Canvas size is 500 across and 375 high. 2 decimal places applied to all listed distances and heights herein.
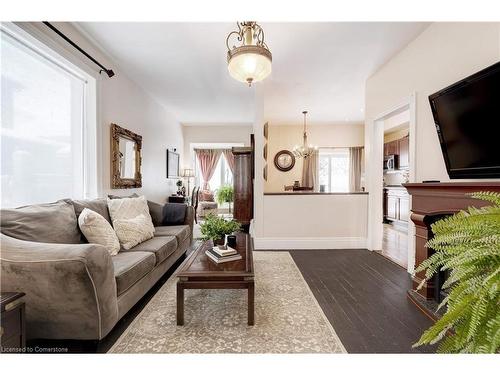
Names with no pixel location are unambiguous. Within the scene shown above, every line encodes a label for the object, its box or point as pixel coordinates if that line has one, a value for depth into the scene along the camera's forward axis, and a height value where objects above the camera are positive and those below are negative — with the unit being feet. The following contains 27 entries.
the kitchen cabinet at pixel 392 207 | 20.31 -1.99
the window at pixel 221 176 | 29.71 +1.01
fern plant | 2.14 -0.95
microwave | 21.27 +2.01
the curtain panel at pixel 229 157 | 29.35 +3.28
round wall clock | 23.25 +2.27
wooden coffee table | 5.90 -2.40
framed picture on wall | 19.02 +1.67
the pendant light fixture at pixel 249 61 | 6.42 +3.42
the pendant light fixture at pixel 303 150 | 19.61 +2.83
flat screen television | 5.56 +1.60
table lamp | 22.99 +1.07
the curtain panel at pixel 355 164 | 22.95 +1.97
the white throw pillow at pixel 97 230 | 6.98 -1.39
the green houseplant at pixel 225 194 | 26.50 -1.12
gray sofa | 4.56 -1.94
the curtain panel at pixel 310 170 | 23.12 +1.34
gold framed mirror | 10.95 +1.30
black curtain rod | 7.17 +4.75
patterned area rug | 5.31 -3.62
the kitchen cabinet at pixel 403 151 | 19.75 +2.84
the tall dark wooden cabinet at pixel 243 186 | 14.98 -0.12
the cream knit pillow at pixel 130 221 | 8.14 -1.36
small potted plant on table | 7.73 -1.45
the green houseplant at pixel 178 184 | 20.44 -0.01
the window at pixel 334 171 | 24.02 +1.35
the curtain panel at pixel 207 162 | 29.22 +2.71
